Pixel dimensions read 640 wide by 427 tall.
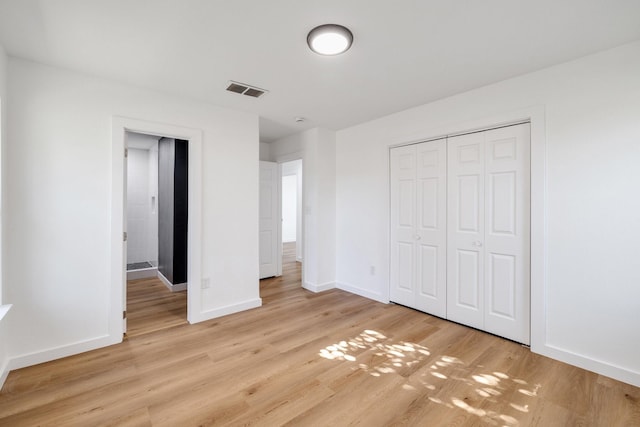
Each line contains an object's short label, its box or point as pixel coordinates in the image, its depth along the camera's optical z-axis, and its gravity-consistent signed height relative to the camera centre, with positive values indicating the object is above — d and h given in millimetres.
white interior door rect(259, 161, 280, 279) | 5085 -80
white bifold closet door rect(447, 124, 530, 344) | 2672 -170
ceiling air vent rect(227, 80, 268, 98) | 2797 +1278
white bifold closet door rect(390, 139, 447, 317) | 3293 -148
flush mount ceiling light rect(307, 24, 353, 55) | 1913 +1234
